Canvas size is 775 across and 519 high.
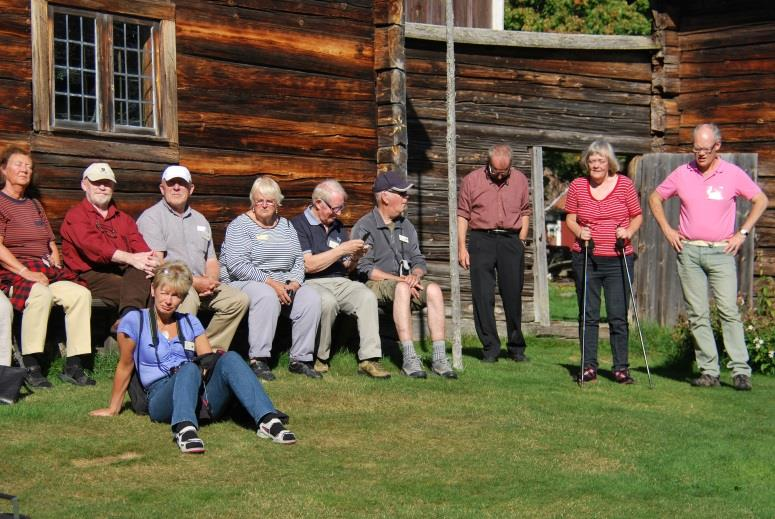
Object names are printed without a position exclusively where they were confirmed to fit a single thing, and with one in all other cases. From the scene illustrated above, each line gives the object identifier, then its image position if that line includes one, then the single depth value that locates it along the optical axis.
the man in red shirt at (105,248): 8.28
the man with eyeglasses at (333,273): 8.87
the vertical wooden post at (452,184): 9.16
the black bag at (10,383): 7.23
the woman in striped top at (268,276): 8.59
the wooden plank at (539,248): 13.14
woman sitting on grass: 6.70
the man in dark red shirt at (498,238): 10.05
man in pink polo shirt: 9.05
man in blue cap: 9.17
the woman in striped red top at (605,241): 9.10
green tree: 24.62
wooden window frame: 8.66
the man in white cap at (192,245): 8.59
